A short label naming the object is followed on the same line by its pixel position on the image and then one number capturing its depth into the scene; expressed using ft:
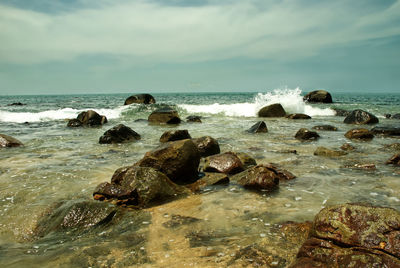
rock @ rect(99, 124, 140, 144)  30.32
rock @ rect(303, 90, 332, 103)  98.58
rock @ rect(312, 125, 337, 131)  39.16
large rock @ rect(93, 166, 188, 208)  13.55
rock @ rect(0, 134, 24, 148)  27.78
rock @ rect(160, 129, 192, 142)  28.50
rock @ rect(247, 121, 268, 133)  36.63
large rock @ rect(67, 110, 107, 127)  46.06
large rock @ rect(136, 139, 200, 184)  16.94
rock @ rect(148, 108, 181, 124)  49.11
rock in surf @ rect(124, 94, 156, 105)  89.18
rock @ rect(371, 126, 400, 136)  34.06
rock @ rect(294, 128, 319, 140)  31.73
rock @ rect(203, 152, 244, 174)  18.62
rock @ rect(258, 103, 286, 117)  60.85
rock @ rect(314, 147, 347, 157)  23.29
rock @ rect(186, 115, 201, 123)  51.80
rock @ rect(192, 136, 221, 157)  23.44
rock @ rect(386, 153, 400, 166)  19.99
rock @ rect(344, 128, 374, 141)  31.76
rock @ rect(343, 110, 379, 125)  46.60
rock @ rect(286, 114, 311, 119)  55.01
